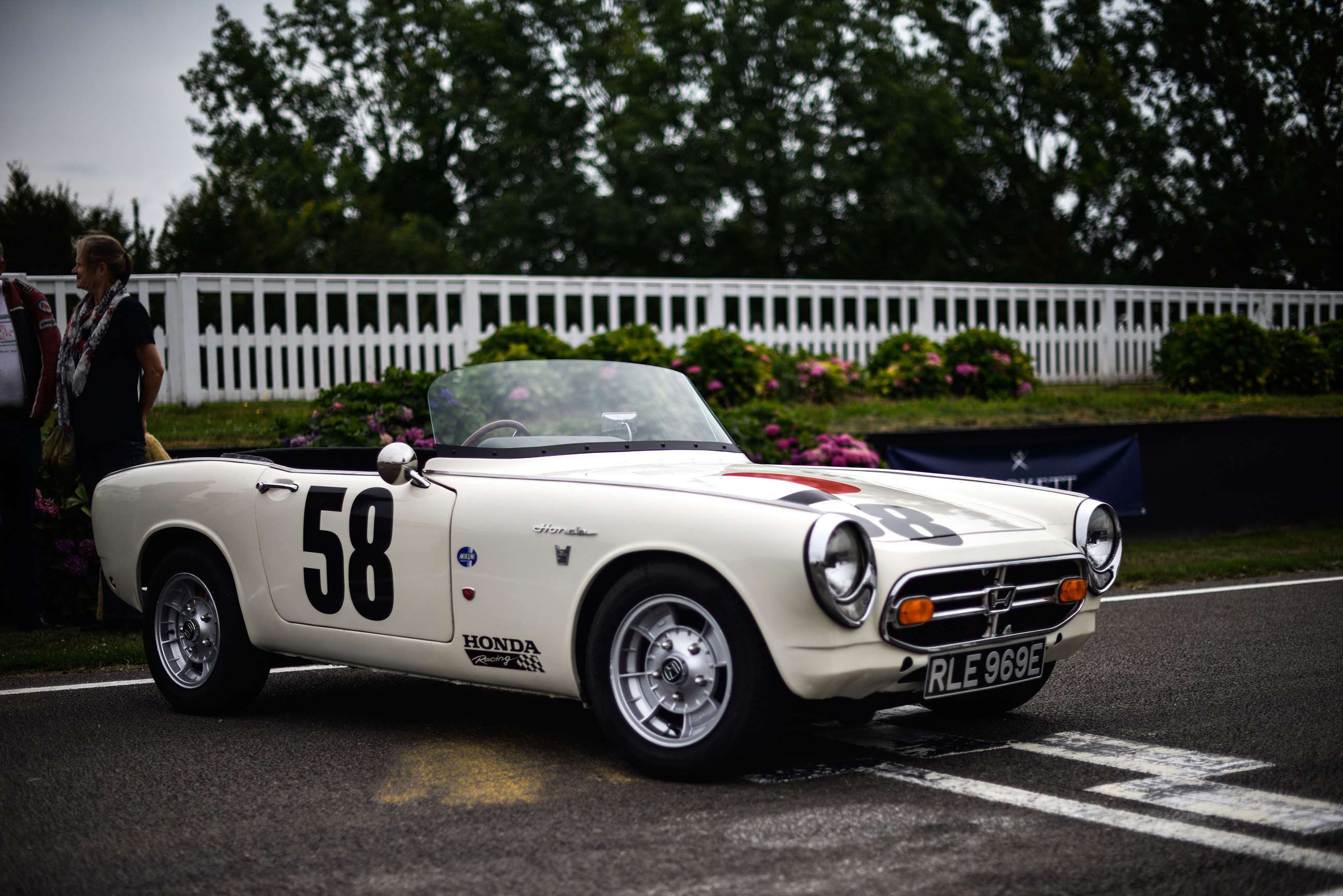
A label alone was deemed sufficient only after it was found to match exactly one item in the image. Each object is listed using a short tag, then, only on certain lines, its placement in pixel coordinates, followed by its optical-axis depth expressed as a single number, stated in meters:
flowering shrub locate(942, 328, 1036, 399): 16.34
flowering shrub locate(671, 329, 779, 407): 13.84
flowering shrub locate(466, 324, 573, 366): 12.50
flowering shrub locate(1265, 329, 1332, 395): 17.80
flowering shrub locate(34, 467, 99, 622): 8.17
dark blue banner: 11.16
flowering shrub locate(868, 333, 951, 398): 16.11
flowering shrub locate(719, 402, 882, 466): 11.01
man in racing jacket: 7.30
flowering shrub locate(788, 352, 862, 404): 15.36
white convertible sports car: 4.07
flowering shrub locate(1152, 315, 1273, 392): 17.52
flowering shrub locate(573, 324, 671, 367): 13.09
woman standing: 6.82
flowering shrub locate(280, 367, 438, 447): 9.69
